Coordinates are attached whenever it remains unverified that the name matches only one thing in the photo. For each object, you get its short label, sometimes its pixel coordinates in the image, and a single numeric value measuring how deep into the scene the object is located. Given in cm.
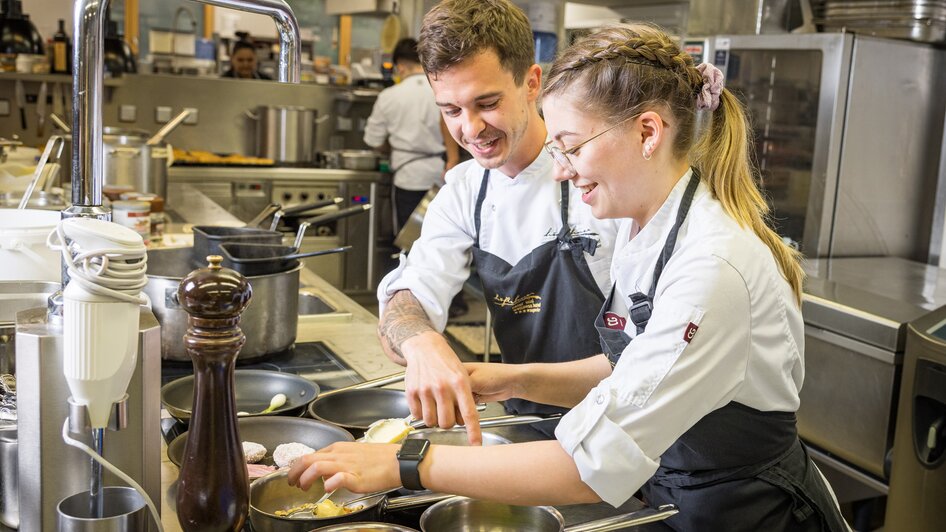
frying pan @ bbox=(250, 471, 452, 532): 109
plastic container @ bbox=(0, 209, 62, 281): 167
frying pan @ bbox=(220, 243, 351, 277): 189
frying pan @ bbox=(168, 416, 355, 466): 140
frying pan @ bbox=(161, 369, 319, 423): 158
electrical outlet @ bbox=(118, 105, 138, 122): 661
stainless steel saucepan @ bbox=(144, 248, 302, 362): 182
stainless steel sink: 253
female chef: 118
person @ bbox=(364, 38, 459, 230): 645
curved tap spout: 119
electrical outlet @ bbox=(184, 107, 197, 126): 685
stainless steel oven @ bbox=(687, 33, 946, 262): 352
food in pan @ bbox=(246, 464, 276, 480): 129
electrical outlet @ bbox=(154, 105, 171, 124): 673
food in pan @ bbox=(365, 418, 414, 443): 138
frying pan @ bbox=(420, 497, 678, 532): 116
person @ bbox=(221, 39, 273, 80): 705
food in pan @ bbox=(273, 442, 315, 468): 132
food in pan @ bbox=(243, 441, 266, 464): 134
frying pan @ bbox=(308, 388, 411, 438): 158
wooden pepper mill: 99
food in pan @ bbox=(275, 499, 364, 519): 116
